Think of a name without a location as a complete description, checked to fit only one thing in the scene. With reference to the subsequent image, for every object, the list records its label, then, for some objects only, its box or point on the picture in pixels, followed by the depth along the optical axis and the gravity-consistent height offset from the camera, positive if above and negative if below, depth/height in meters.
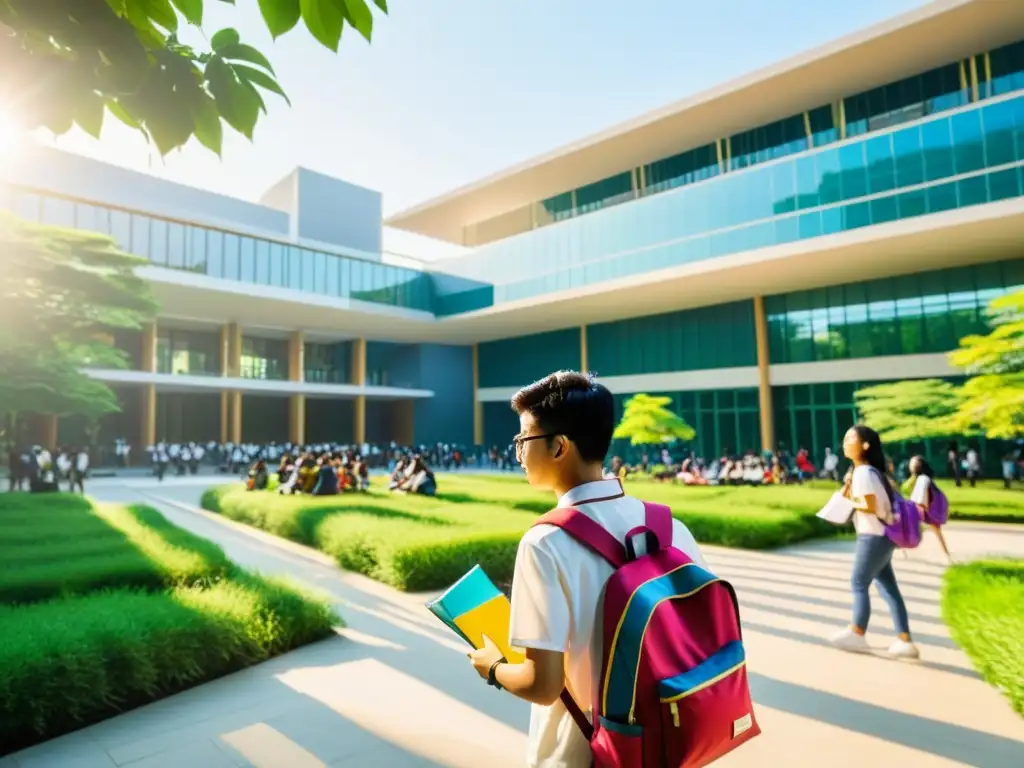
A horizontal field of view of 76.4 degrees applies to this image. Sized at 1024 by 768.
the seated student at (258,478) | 17.08 -0.98
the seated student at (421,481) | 15.81 -1.08
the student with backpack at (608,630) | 1.48 -0.47
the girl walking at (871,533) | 4.85 -0.81
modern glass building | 20.70 +6.59
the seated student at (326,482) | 14.93 -0.98
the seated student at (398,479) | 17.45 -1.12
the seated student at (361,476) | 16.61 -0.99
